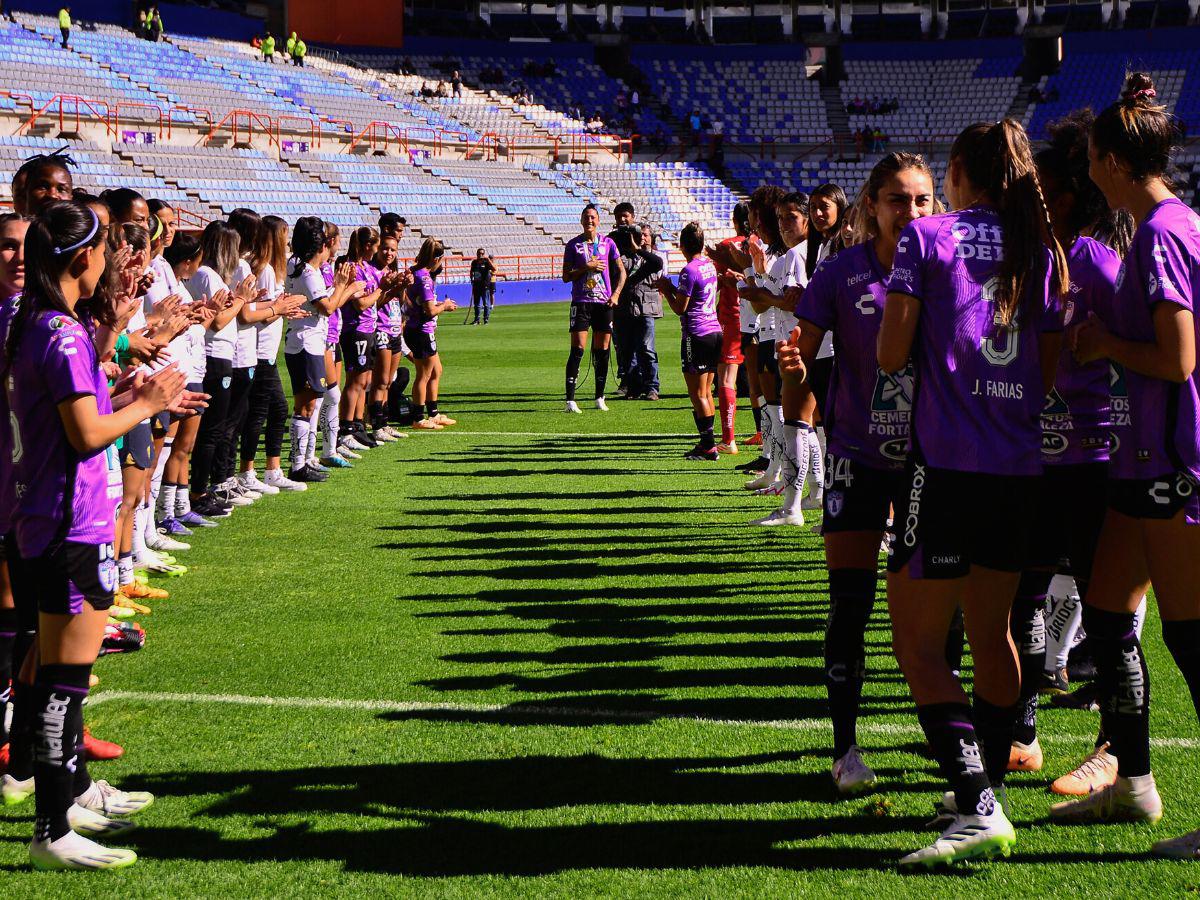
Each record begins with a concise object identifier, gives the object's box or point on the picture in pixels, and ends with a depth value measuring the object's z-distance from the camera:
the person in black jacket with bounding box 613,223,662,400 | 16.89
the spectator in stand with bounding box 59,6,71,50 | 40.16
